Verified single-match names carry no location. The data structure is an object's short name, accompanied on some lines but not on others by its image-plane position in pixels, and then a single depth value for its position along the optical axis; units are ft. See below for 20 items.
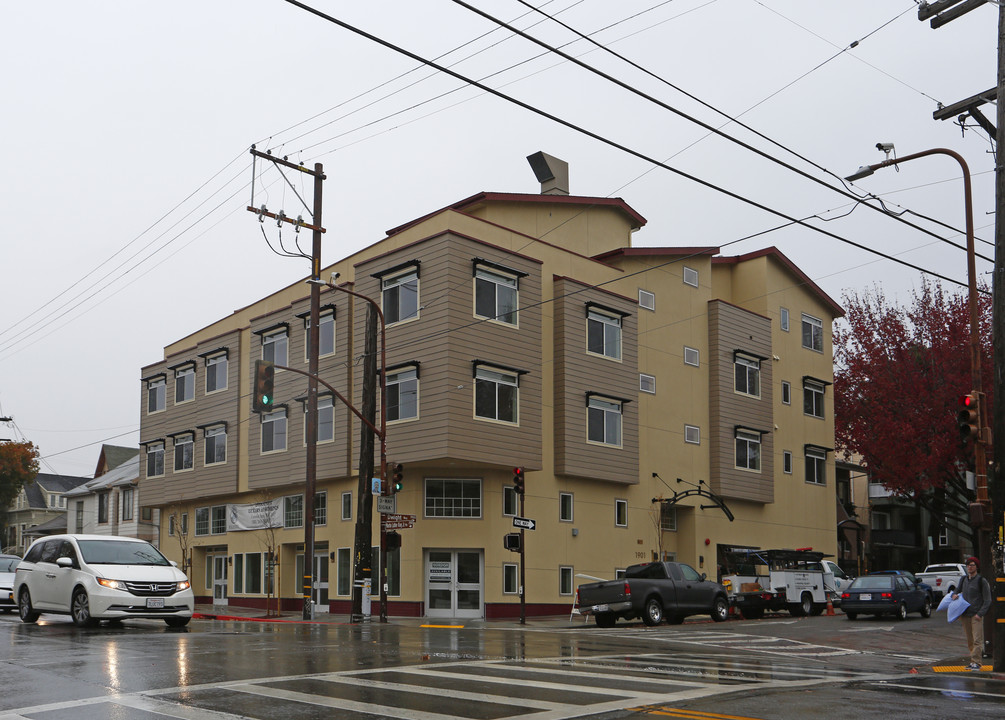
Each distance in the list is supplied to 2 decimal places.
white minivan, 60.90
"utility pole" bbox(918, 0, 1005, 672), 51.96
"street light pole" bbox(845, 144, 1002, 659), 54.80
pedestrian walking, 53.52
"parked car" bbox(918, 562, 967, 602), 136.46
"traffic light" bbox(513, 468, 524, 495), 94.40
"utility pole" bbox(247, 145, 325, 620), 94.78
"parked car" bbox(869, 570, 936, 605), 102.44
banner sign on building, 128.36
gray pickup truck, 86.89
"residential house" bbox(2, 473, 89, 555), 282.46
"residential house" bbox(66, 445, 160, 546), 180.24
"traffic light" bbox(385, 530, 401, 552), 91.97
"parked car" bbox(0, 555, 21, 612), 89.70
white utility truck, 103.24
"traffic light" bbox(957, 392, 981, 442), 56.03
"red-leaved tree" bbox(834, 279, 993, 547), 136.87
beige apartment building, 106.63
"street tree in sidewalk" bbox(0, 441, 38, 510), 230.07
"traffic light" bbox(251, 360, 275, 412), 81.56
